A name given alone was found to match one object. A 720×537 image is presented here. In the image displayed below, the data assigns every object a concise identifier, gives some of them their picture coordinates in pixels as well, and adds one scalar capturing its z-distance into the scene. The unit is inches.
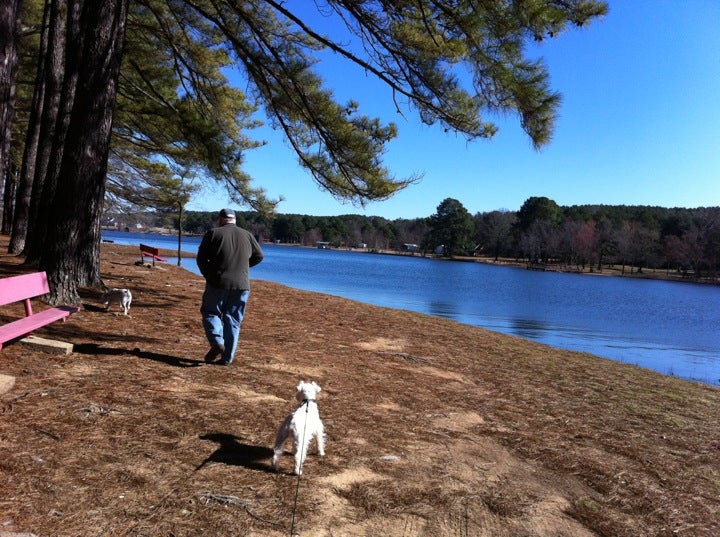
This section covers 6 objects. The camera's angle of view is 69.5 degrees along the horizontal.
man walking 196.5
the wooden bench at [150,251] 645.9
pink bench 173.7
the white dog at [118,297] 265.9
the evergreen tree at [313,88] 254.8
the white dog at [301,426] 122.3
